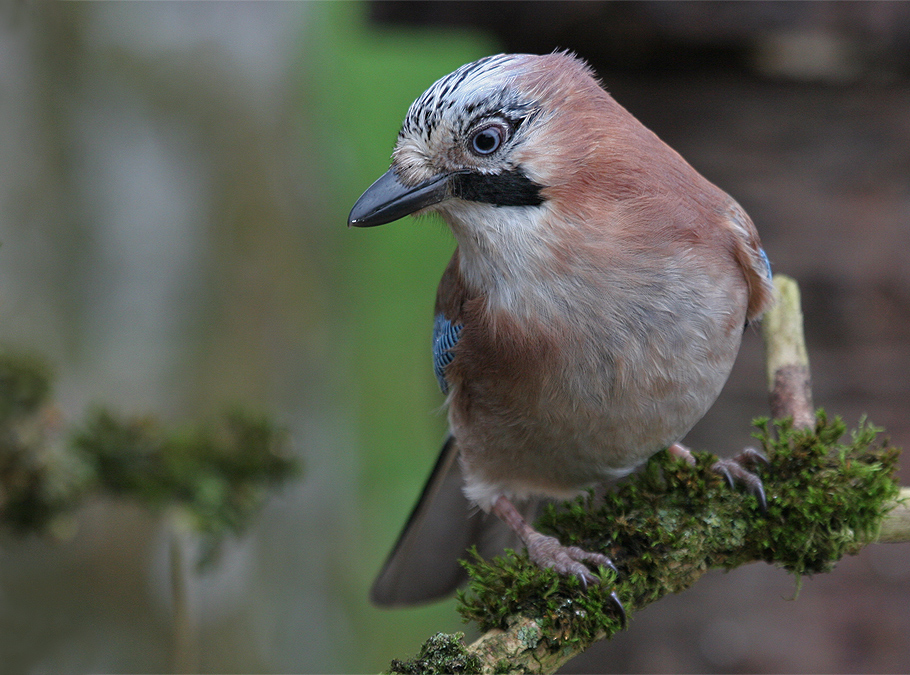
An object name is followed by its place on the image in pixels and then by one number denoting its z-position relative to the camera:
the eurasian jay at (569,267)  4.47
